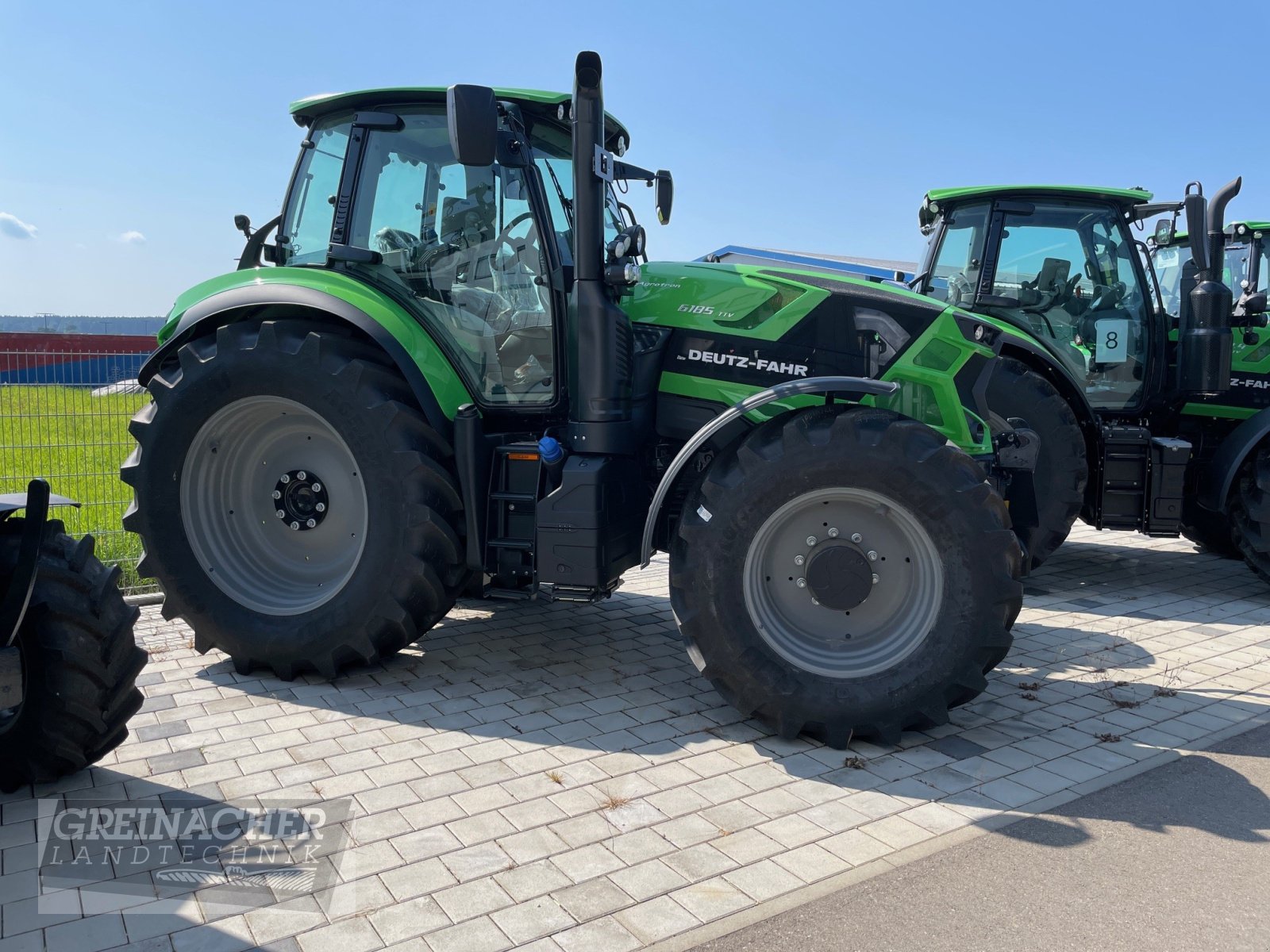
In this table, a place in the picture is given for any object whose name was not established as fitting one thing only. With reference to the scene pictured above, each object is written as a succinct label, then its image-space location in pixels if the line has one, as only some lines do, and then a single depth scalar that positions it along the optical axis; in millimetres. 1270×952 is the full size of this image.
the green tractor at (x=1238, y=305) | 7227
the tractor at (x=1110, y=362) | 6766
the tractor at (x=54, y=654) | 3363
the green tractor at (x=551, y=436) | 4027
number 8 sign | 7367
